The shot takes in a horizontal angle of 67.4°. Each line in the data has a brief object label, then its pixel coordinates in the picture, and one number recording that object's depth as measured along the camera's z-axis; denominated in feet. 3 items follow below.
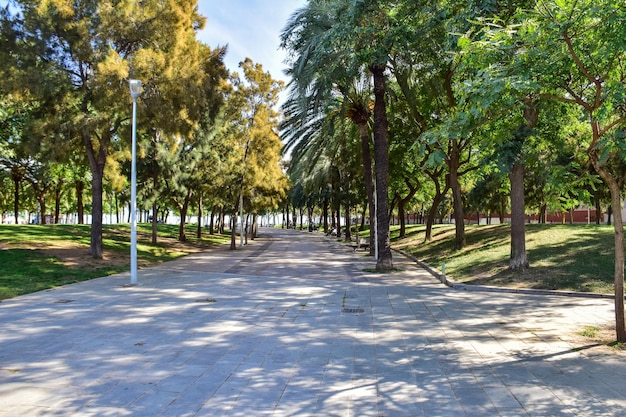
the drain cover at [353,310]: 32.37
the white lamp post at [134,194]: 45.32
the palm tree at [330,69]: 52.80
